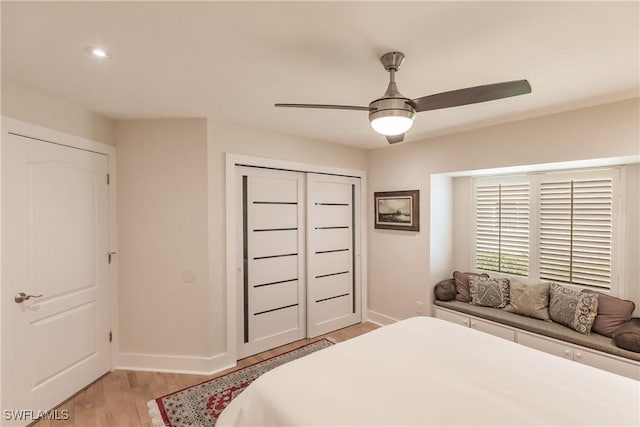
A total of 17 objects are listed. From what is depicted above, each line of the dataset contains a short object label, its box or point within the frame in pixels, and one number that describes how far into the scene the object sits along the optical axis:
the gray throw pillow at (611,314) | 2.54
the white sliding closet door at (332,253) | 3.74
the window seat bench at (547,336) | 2.33
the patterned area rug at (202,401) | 2.22
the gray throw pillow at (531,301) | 2.93
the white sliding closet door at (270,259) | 3.21
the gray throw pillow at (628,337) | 2.26
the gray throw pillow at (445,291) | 3.51
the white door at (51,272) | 2.05
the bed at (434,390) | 1.35
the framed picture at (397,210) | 3.73
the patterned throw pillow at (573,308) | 2.59
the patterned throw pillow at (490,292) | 3.25
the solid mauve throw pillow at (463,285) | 3.51
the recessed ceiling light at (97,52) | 1.64
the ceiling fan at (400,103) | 1.55
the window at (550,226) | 2.85
